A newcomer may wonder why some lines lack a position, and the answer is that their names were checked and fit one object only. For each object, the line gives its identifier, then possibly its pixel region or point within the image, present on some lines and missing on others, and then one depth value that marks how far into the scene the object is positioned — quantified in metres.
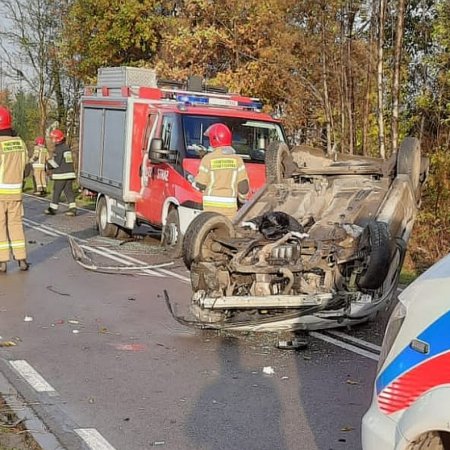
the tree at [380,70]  15.03
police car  2.98
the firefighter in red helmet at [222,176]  10.05
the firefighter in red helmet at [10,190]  10.59
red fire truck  12.33
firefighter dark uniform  18.84
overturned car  7.18
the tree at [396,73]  14.94
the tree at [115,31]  24.47
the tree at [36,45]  35.41
